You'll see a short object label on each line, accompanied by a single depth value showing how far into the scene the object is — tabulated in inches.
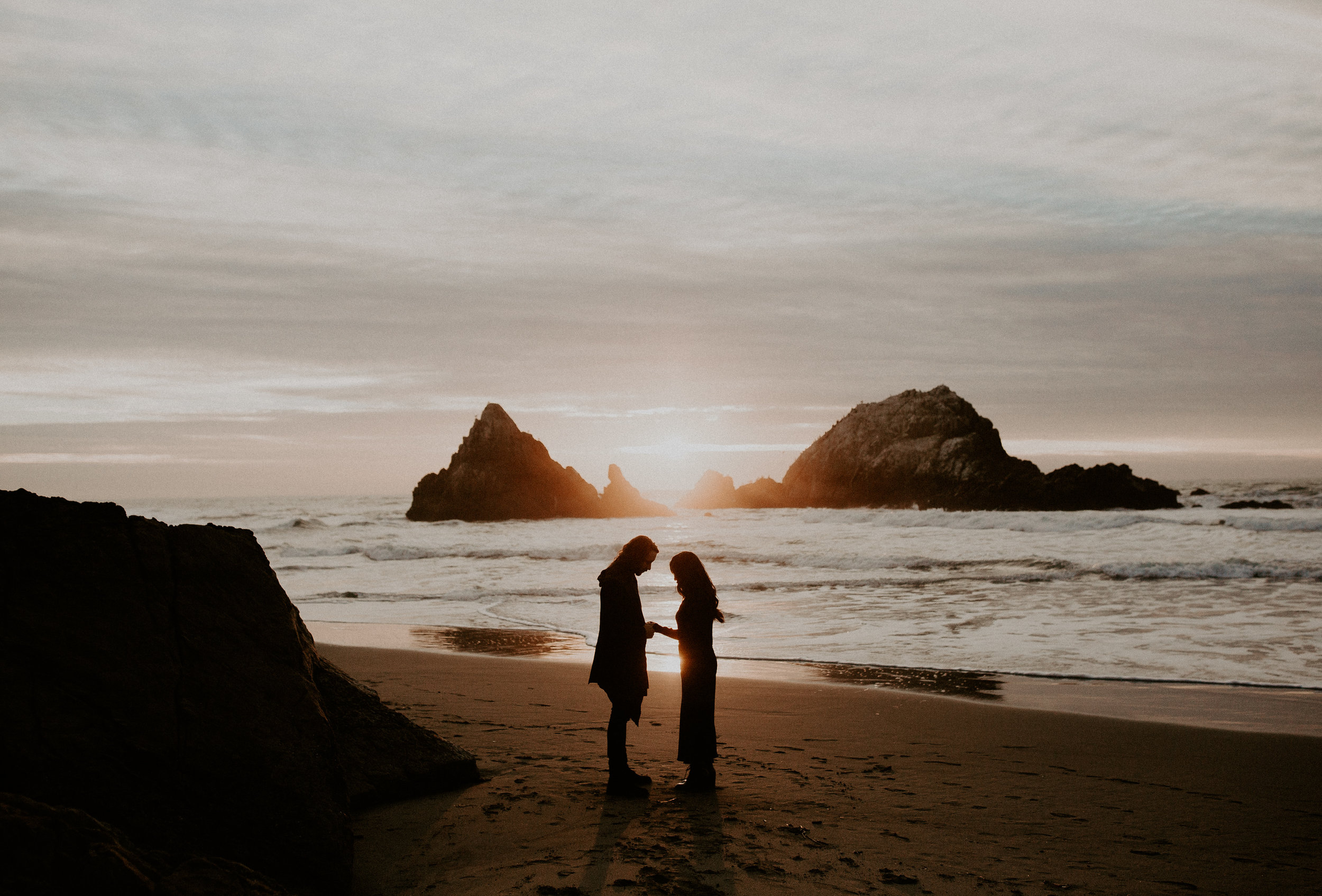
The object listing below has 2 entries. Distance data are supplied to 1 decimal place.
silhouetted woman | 223.8
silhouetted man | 221.1
